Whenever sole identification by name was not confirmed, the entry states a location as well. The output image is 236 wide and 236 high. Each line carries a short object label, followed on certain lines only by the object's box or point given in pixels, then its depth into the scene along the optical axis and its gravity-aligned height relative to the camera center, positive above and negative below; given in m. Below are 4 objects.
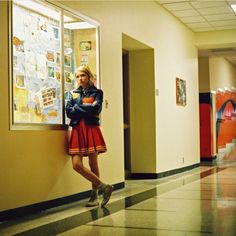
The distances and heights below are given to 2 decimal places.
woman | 4.86 -0.04
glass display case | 4.45 +0.70
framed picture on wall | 9.67 +0.67
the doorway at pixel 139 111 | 8.29 +0.24
